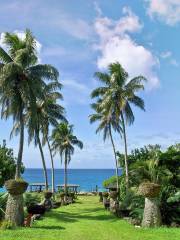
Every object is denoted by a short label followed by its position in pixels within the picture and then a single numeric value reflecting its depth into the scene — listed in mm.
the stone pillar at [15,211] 9769
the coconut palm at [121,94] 20662
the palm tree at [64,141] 28901
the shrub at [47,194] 16578
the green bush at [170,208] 11304
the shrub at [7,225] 9218
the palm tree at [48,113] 20121
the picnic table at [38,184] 37607
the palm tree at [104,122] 24068
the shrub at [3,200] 12280
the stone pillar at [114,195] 15283
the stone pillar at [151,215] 10310
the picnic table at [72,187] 35968
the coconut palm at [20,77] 15539
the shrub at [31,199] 14907
